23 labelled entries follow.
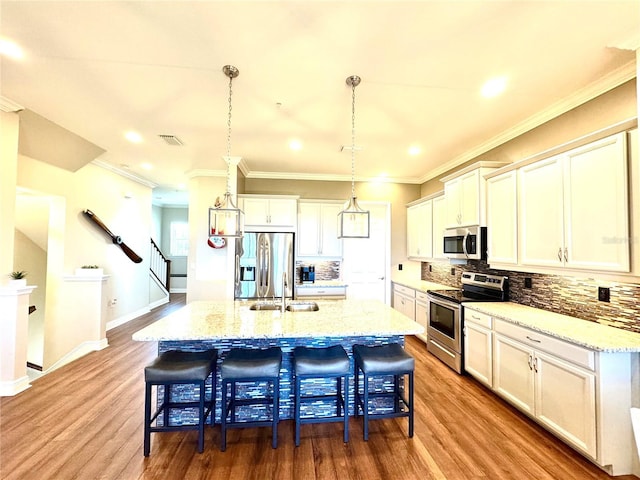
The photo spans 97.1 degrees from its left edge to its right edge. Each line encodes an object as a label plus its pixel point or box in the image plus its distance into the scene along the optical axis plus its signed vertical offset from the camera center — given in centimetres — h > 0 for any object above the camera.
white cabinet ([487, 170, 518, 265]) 286 +35
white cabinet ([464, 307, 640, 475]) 183 -101
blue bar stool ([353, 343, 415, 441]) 211 -86
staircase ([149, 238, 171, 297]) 727 -57
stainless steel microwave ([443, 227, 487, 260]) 331 +10
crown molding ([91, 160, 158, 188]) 467 +139
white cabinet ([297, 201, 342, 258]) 502 +33
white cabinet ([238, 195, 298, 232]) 475 +62
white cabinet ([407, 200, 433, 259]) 465 +36
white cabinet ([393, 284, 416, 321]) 459 -85
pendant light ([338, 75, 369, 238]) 260 +26
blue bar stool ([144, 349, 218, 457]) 196 -89
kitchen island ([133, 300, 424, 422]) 199 -59
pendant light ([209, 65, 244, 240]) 238 +24
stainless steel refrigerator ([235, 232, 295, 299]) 466 -27
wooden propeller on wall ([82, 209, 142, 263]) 444 +15
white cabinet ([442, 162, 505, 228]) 331 +71
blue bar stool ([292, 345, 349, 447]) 207 -88
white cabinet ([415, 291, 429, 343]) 411 -90
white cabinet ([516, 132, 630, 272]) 195 +34
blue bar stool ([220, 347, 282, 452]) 202 -89
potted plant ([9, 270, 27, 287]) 289 -34
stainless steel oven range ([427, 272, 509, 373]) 327 -73
